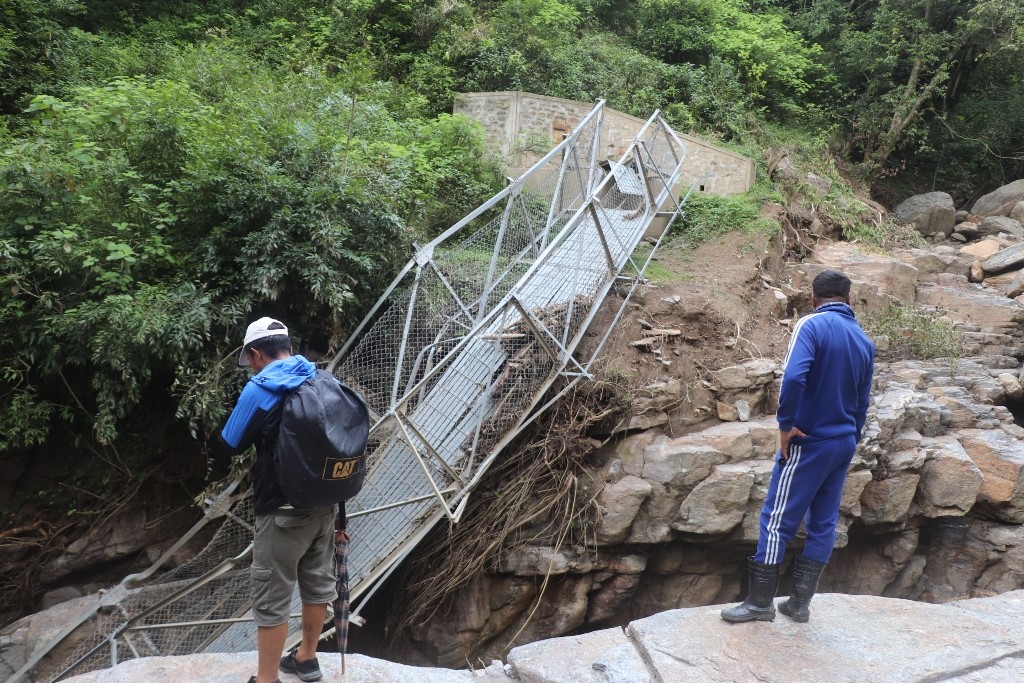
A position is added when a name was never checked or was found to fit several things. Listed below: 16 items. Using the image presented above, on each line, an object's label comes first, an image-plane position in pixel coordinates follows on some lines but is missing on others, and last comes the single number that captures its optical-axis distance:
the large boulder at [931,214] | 13.98
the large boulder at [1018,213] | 14.44
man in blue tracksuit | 3.49
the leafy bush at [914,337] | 8.25
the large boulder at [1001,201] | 14.90
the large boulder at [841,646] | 3.25
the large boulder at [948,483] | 6.20
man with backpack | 2.93
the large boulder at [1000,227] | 13.80
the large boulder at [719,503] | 5.71
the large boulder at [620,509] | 5.77
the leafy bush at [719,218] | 9.20
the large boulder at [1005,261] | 11.41
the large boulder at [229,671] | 3.23
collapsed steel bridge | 5.11
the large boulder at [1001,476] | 6.23
